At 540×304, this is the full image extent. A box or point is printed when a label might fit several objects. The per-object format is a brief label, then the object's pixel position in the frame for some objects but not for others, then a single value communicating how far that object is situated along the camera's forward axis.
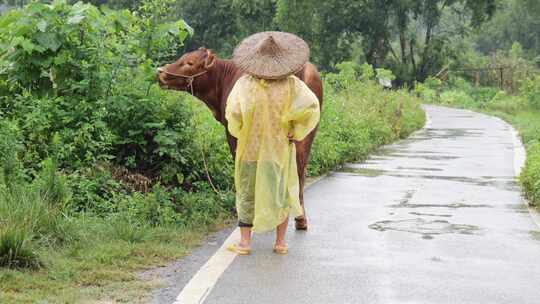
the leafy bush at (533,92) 34.75
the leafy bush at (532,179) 11.00
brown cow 9.08
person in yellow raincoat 7.61
